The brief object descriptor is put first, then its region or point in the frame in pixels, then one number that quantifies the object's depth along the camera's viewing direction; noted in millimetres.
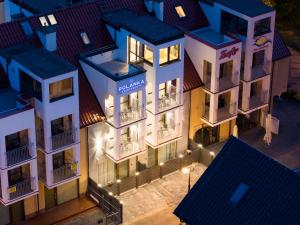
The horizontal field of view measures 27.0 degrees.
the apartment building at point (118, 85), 46556
